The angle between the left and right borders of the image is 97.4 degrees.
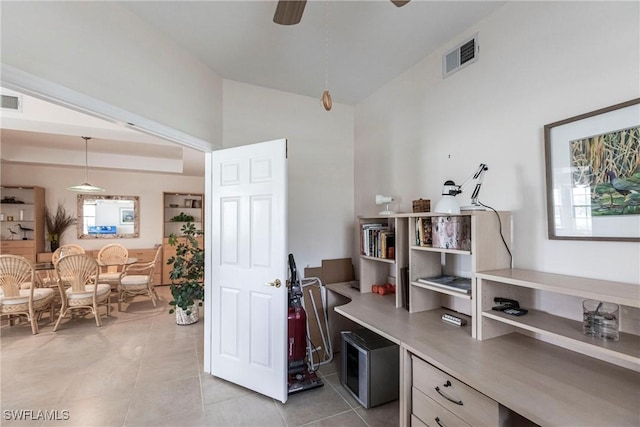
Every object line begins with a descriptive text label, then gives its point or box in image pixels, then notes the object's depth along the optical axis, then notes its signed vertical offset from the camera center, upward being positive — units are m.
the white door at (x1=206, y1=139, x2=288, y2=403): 2.27 -0.41
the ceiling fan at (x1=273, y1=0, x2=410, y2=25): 1.35 +1.05
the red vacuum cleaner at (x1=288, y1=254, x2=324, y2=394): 2.52 -1.11
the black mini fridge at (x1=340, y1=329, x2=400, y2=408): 2.18 -1.19
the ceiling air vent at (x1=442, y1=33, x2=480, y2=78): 2.01 +1.22
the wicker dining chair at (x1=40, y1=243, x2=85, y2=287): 4.61 -0.50
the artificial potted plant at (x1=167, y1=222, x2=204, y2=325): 3.61 -0.72
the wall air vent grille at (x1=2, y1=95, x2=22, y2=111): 2.65 +1.13
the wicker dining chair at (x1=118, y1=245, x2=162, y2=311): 4.61 -1.09
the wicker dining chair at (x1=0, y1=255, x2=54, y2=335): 3.44 -0.88
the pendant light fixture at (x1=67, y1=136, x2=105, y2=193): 4.53 +1.01
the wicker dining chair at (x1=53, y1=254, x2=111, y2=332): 3.76 -0.88
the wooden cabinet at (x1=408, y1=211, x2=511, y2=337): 1.64 -0.27
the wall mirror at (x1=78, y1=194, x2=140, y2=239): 5.83 +0.08
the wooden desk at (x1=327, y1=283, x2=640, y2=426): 1.02 -0.69
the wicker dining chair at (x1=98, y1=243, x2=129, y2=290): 5.13 -0.68
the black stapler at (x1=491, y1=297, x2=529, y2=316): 1.53 -0.50
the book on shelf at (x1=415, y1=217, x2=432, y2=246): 1.99 -0.08
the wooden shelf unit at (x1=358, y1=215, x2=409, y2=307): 2.58 -0.46
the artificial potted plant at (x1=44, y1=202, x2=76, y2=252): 5.48 -0.02
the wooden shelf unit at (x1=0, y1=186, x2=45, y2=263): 5.16 +0.01
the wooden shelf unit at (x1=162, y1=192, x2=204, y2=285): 6.42 +0.16
